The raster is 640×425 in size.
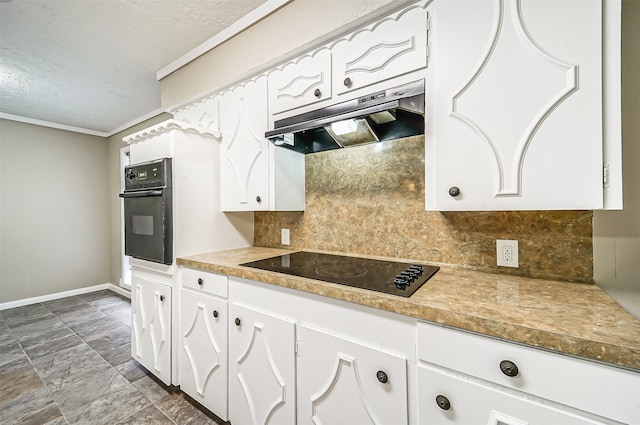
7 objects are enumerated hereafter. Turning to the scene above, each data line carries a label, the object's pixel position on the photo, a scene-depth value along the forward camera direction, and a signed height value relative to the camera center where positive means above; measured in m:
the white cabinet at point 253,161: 1.75 +0.35
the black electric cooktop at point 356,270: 1.07 -0.31
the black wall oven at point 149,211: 1.74 +0.00
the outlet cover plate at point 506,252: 1.26 -0.21
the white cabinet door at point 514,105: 0.87 +0.38
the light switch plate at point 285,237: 2.10 -0.21
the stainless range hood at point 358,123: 1.16 +0.46
